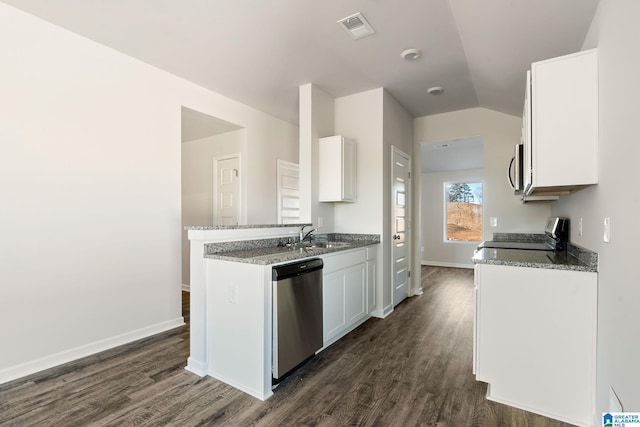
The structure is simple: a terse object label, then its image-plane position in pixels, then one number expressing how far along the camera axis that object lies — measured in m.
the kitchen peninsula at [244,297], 2.12
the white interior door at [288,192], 4.92
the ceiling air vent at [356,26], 2.47
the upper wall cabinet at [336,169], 3.62
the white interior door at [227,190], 4.52
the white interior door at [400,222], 4.16
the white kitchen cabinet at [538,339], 1.77
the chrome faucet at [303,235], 3.44
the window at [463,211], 7.38
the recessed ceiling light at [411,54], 2.94
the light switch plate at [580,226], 2.16
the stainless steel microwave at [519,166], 2.55
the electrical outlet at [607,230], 1.50
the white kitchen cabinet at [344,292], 2.83
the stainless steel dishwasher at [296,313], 2.17
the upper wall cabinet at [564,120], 1.69
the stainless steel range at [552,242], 2.67
